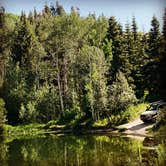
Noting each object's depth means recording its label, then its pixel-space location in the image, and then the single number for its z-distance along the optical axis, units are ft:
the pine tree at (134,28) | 188.11
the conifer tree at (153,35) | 150.05
